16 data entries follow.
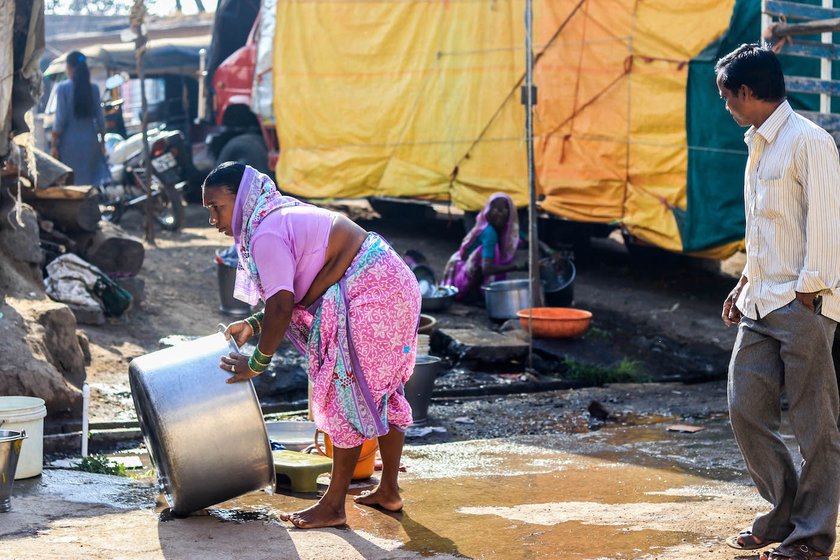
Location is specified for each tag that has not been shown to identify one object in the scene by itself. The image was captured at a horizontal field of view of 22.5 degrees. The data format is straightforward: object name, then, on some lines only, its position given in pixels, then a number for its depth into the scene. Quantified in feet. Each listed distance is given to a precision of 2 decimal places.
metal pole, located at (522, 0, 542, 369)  52.07
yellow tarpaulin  62.67
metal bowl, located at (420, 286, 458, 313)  58.58
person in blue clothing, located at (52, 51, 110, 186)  76.14
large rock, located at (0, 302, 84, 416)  36.00
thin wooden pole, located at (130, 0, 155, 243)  75.64
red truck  86.74
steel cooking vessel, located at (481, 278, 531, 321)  57.63
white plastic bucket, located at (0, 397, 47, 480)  29.27
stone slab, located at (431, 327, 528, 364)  50.26
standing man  21.99
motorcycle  83.91
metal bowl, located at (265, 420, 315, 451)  34.39
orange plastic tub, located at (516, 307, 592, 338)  52.18
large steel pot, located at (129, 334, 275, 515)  25.76
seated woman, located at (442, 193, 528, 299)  59.59
